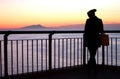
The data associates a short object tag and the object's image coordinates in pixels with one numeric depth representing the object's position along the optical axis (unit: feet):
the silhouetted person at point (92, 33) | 29.91
